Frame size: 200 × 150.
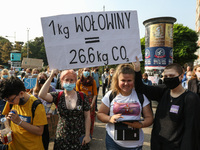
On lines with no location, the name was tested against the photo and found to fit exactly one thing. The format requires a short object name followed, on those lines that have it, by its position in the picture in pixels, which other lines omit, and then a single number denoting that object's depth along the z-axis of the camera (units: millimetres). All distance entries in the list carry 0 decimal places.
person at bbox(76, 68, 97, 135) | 4415
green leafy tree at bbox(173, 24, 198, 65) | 29141
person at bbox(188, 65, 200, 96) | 3328
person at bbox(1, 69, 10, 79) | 4430
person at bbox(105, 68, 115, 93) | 7493
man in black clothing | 1566
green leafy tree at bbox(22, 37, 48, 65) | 60500
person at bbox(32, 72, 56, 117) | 3258
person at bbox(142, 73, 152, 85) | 6417
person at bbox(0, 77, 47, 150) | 1699
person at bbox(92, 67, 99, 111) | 7083
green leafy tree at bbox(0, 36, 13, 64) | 37138
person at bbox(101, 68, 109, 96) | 8940
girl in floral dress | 1950
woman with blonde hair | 1816
